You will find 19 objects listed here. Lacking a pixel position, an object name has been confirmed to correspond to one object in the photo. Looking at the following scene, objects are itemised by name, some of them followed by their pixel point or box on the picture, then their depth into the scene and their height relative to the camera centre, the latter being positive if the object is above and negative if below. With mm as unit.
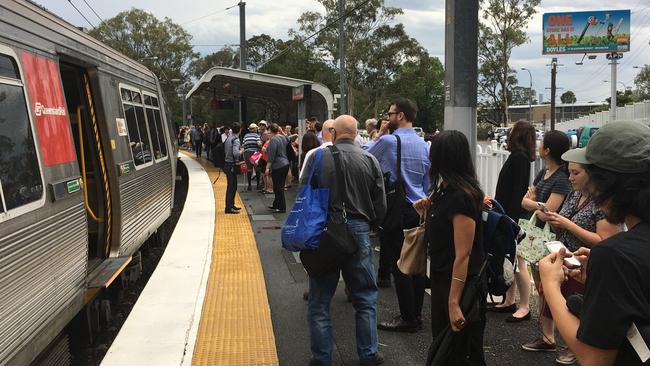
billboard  39188 +2755
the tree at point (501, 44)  43594 +2782
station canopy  17312 +352
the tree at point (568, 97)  116862 -4891
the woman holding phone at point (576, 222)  3250 -909
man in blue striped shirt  13227 -991
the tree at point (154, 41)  56906 +6825
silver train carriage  3402 -475
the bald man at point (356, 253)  3846 -1092
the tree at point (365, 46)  46062 +3593
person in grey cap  1590 -551
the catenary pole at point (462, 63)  6625 +222
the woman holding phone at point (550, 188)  4125 -821
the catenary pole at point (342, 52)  24766 +1763
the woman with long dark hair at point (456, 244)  3002 -862
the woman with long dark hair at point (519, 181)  4914 -896
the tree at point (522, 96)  89181 -3042
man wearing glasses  4984 -661
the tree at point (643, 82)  73162 -1966
